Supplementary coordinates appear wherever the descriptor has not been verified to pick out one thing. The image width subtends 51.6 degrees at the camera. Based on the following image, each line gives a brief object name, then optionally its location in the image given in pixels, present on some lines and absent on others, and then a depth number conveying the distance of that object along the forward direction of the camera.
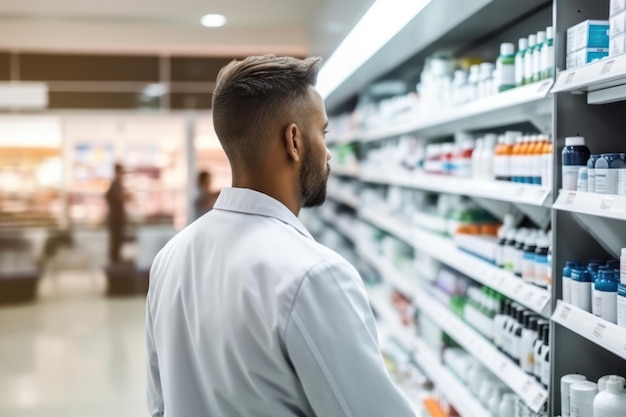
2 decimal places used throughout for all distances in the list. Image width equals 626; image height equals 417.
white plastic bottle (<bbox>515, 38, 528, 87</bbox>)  2.63
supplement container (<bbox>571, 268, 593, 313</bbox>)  2.07
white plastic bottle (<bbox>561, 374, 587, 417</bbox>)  2.13
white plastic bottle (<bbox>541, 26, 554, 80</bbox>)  2.29
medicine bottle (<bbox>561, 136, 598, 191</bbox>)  2.11
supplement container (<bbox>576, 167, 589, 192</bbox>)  2.05
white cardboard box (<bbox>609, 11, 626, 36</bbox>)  1.83
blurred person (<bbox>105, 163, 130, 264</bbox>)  9.15
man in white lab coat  1.20
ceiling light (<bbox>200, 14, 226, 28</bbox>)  6.05
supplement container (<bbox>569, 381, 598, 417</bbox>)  2.04
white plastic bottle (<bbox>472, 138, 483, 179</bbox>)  3.23
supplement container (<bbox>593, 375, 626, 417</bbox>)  1.87
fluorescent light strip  2.85
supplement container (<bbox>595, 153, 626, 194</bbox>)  1.91
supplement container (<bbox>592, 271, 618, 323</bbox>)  1.94
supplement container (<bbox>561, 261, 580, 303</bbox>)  2.15
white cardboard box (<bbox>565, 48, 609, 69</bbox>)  2.03
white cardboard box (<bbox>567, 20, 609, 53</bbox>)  2.03
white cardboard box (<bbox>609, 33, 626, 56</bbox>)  1.84
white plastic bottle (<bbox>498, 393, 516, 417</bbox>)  2.94
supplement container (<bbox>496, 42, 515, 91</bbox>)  2.80
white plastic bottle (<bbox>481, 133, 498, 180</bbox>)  3.11
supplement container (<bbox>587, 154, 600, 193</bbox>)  1.99
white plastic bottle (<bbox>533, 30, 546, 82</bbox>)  2.43
